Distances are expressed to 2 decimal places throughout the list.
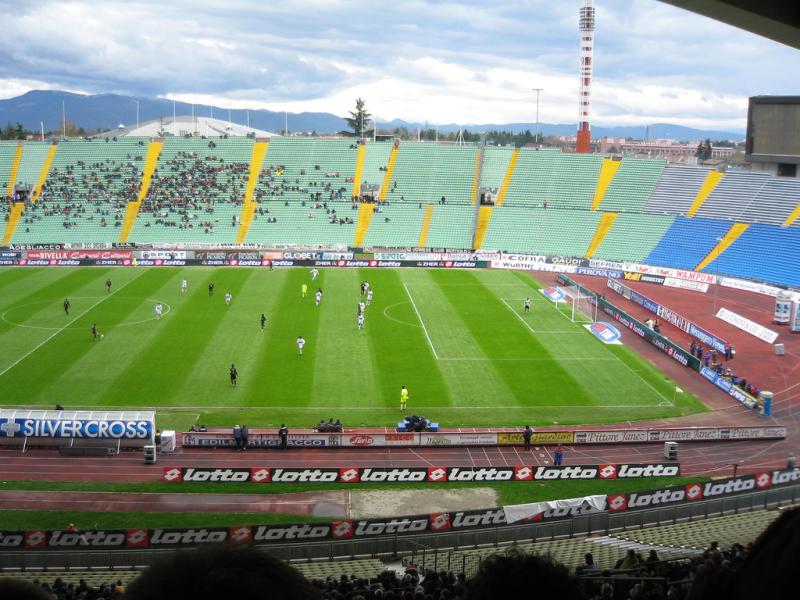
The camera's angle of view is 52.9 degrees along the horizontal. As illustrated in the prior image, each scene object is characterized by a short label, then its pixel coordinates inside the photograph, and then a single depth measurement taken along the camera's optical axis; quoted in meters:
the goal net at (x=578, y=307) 50.56
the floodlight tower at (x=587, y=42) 112.12
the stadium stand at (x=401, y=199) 73.62
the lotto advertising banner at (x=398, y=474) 26.92
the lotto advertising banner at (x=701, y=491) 23.59
